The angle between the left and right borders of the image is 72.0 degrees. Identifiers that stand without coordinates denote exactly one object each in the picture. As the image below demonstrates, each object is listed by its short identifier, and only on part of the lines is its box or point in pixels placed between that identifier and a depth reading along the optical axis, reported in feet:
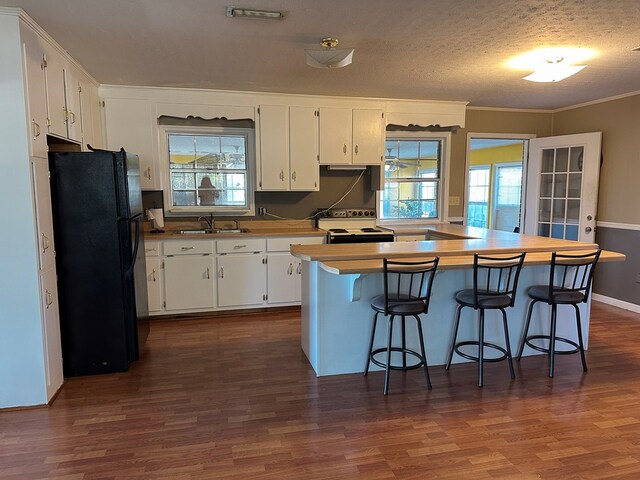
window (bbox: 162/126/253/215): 15.65
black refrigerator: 9.68
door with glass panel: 16.37
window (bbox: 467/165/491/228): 30.87
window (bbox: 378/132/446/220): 17.60
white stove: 15.29
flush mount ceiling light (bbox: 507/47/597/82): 10.39
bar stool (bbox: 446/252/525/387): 9.50
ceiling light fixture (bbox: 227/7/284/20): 7.91
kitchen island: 9.79
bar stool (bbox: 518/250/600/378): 9.86
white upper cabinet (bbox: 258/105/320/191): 15.14
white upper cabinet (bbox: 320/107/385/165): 15.60
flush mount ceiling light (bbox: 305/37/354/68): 9.52
